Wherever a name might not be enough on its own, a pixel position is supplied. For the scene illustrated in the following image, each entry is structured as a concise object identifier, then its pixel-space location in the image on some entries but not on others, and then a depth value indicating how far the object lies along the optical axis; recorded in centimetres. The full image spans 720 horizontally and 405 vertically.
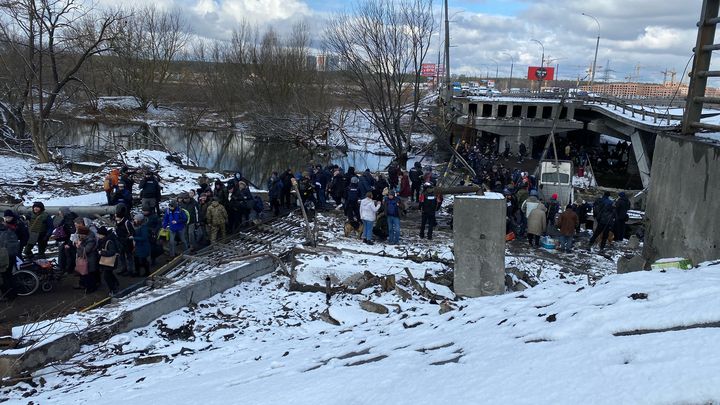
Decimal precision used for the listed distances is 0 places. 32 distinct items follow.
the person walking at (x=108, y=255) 895
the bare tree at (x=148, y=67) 5597
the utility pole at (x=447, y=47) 3353
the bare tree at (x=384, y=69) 2873
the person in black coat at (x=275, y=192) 1489
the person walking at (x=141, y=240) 986
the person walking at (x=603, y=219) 1256
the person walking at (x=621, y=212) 1267
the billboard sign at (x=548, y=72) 7556
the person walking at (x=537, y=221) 1265
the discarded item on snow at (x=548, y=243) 1300
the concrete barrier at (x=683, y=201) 610
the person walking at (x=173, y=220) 1114
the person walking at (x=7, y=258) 855
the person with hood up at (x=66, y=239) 979
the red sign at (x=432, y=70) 6688
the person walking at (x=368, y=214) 1215
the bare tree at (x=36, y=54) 2180
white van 1832
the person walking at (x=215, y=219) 1198
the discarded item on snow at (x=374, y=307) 865
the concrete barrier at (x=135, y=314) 651
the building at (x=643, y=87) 6800
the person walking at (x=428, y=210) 1257
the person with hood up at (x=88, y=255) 898
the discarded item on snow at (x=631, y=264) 787
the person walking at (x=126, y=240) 978
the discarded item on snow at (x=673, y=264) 592
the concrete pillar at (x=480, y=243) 875
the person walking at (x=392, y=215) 1215
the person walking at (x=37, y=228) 1083
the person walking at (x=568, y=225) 1240
